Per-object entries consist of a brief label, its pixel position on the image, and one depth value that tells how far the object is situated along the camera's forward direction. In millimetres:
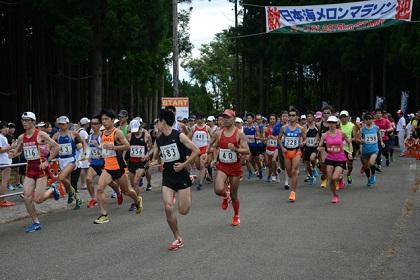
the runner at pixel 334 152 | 12877
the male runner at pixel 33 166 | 9969
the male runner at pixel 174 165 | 8180
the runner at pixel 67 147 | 12396
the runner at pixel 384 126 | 20641
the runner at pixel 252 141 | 18406
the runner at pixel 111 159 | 10609
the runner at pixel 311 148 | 16391
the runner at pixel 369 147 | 15617
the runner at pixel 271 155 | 17375
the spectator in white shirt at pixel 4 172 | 13289
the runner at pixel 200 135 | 16950
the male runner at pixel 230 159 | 9961
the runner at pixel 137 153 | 13094
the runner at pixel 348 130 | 15789
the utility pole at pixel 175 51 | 21609
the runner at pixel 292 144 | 13336
